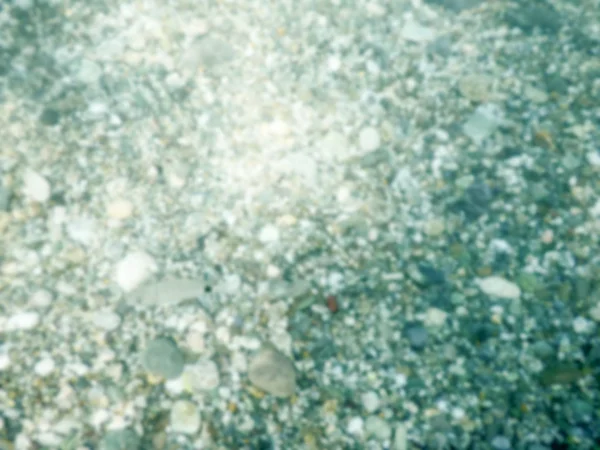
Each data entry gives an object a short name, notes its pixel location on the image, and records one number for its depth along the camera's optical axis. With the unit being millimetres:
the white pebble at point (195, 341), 383
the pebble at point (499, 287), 405
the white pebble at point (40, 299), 386
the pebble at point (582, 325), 398
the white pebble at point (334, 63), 460
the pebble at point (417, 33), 472
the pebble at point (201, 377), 375
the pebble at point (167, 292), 393
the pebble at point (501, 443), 371
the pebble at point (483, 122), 446
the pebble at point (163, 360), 376
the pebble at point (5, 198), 406
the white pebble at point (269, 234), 414
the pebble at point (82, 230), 405
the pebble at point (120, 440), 360
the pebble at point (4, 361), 372
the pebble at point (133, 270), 397
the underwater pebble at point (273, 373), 376
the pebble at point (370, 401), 376
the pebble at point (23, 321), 381
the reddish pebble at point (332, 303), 399
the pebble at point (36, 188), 411
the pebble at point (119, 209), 412
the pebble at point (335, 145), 439
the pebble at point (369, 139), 441
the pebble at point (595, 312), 401
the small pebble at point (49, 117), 428
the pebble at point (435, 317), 398
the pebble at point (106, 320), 384
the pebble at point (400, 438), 369
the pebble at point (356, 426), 371
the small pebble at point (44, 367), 372
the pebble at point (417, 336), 392
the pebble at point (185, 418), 366
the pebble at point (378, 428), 370
